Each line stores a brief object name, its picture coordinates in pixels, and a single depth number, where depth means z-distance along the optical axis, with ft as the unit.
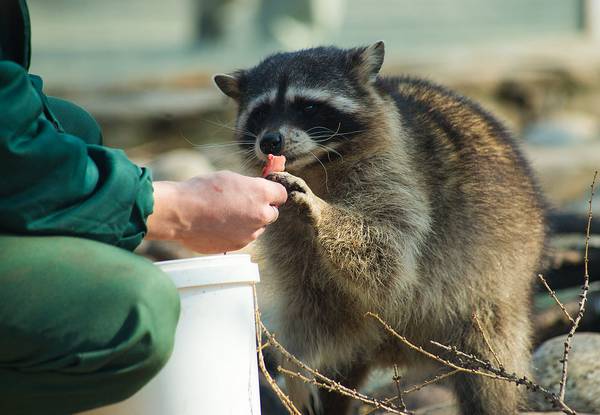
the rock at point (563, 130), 68.33
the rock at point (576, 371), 27.58
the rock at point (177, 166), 49.98
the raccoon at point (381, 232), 26.13
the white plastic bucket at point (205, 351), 17.15
